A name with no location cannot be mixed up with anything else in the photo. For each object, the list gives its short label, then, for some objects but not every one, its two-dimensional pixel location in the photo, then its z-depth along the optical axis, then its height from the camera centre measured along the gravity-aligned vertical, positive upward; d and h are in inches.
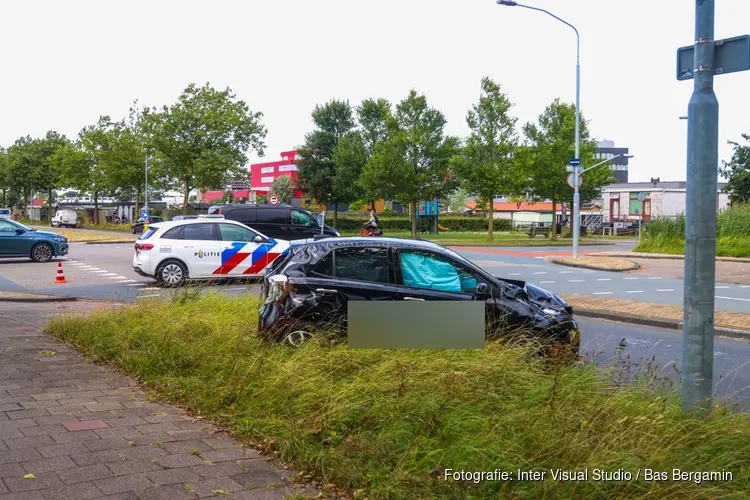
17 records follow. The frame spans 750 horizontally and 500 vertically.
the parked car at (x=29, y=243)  894.4 -27.9
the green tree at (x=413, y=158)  1868.8 +172.3
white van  2571.4 +9.6
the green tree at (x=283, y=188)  3585.1 +185.9
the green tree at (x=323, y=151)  2441.3 +248.9
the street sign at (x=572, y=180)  1100.9 +65.7
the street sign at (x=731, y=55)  182.9 +44.3
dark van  932.0 +2.0
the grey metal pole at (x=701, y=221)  187.3 +0.1
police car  639.1 -27.4
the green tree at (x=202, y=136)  1905.8 +239.5
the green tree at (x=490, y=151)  1672.0 +170.8
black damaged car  287.9 -28.2
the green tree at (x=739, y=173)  2084.2 +146.2
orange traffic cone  673.6 -53.8
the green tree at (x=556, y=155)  1750.7 +165.2
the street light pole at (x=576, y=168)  1092.5 +84.4
